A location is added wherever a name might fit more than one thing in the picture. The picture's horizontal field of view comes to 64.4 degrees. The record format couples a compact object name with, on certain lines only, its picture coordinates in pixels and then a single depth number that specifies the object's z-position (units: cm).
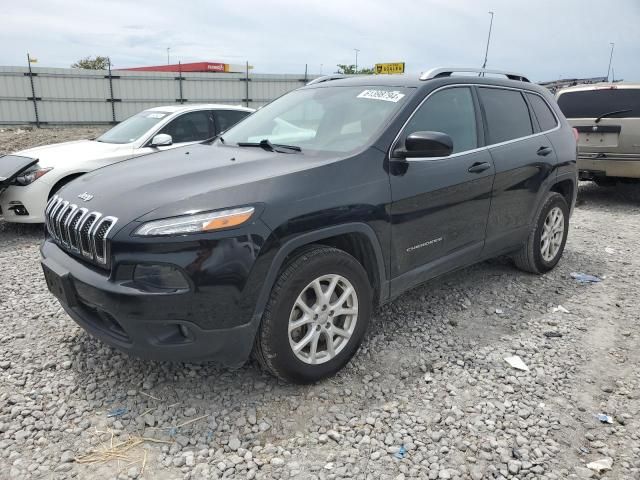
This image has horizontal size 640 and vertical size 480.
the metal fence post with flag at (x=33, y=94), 1861
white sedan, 565
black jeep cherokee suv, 242
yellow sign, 2518
